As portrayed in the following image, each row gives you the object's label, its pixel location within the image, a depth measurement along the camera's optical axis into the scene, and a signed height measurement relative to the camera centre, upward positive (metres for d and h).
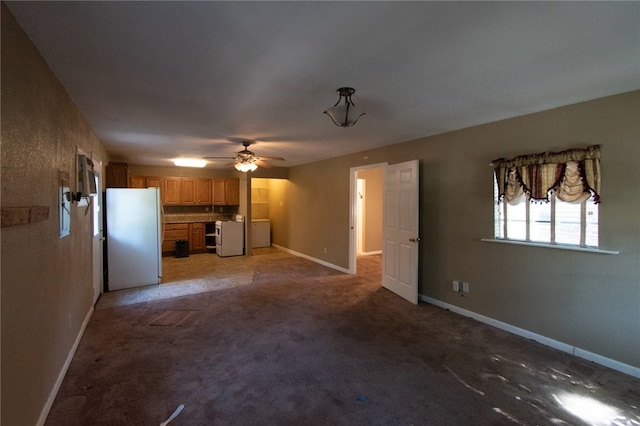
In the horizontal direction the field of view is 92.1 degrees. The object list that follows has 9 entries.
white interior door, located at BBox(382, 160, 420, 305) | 4.26 -0.33
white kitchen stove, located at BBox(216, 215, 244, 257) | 7.66 -0.77
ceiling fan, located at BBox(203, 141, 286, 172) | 4.75 +0.74
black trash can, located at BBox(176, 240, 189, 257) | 7.62 -1.01
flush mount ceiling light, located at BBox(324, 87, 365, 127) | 2.58 +0.82
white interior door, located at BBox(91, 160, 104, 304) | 4.16 -0.46
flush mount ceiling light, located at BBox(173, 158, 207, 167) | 6.56 +1.03
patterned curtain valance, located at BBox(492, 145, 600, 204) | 2.77 +0.32
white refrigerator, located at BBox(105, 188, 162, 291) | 4.89 -0.48
